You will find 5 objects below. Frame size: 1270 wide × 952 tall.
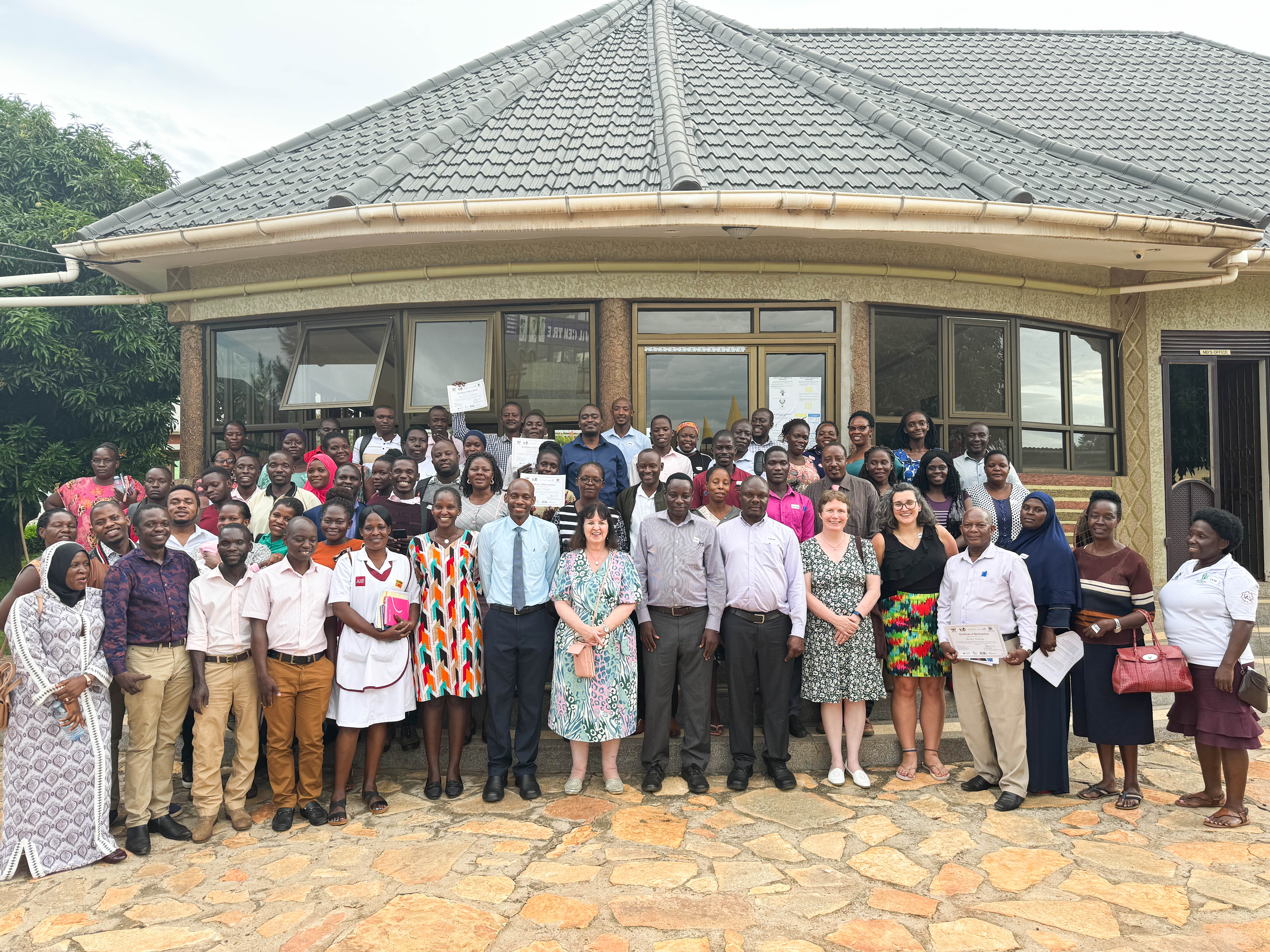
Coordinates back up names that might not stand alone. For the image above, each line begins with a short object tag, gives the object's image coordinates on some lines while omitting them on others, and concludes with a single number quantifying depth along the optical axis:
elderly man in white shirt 4.81
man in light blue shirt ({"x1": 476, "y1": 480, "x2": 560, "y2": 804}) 4.89
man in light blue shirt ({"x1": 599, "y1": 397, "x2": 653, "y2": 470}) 6.41
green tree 12.70
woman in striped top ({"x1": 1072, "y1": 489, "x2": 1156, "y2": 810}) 4.71
